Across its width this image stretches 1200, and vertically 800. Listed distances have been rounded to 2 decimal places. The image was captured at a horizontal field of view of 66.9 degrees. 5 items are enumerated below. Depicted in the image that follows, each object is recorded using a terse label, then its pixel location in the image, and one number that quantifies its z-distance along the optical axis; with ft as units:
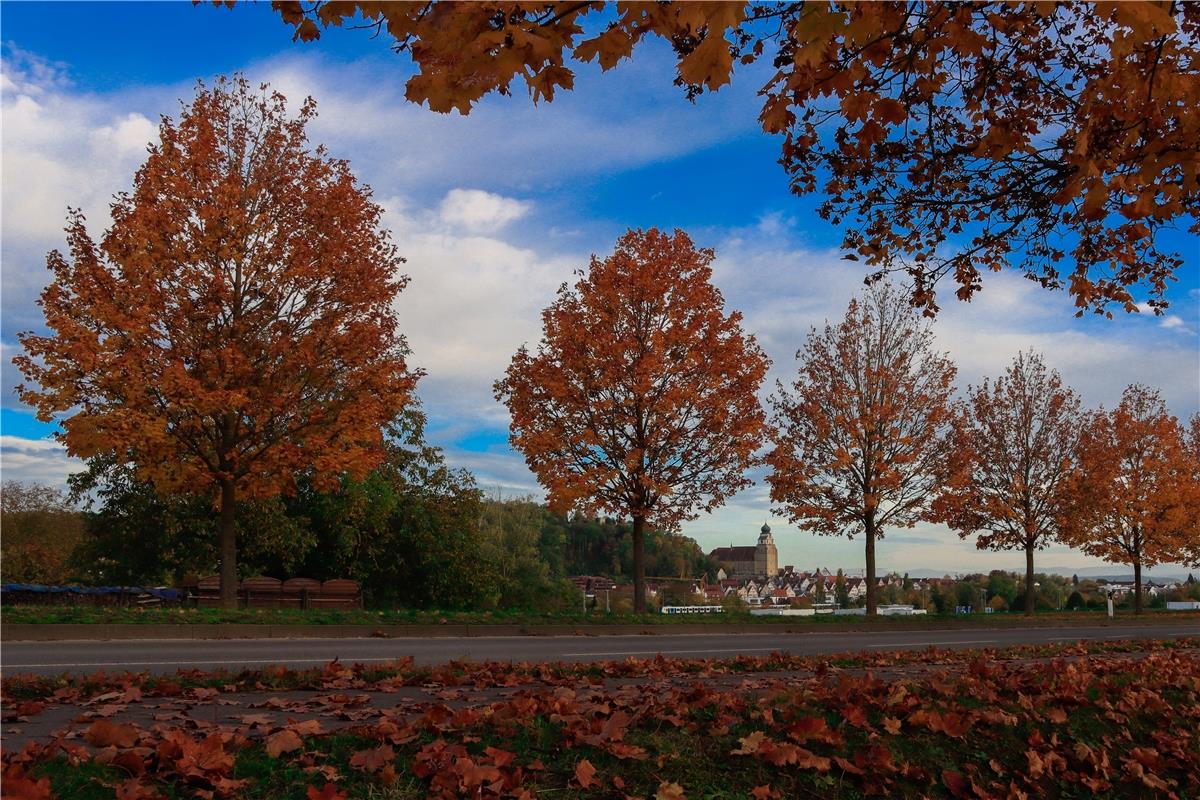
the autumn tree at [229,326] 53.93
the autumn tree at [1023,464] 101.04
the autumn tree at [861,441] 82.28
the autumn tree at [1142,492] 109.91
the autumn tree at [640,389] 68.69
